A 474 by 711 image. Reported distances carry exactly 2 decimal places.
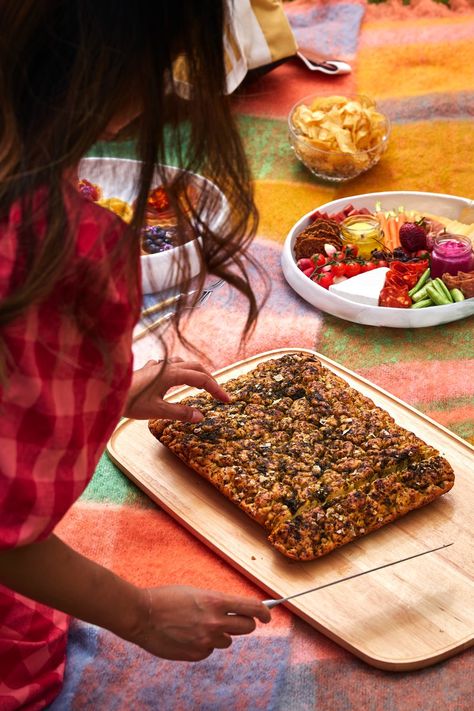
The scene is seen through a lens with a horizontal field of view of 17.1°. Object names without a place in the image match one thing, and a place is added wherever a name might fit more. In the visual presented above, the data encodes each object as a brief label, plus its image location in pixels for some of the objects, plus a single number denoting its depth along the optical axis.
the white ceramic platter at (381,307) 2.29
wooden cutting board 1.83
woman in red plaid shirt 1.34
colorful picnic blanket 1.82
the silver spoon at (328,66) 2.94
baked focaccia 1.89
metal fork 2.26
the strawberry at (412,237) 2.43
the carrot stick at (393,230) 2.48
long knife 1.81
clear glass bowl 2.61
